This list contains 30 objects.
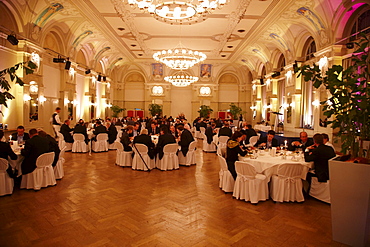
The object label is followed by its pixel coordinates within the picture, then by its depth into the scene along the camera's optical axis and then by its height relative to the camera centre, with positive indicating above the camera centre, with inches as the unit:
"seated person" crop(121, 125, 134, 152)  311.1 -33.0
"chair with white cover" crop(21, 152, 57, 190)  212.1 -52.5
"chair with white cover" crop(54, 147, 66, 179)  246.4 -53.3
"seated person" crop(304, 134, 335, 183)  198.8 -29.5
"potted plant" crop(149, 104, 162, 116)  884.0 +22.8
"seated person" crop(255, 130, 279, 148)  269.3 -25.5
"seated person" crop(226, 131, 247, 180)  210.4 -28.5
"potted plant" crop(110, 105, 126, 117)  825.5 +18.7
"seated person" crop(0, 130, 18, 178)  197.5 -31.5
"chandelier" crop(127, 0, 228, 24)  254.5 +112.3
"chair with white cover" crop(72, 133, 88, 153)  389.4 -46.8
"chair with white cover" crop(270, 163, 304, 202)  195.9 -51.7
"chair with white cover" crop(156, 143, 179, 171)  296.6 -50.6
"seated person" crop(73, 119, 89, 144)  393.4 -24.7
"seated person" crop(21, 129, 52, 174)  210.4 -32.7
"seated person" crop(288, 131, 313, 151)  253.4 -25.2
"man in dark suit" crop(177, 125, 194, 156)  318.4 -31.1
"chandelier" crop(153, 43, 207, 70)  418.9 +97.8
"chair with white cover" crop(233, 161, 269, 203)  193.6 -51.7
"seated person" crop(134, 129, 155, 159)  290.8 -27.1
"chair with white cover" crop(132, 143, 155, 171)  291.7 -49.6
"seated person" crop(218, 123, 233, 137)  403.9 -23.5
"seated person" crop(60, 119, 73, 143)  392.4 -28.4
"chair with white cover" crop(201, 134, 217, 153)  438.6 -52.1
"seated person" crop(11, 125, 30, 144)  253.1 -23.2
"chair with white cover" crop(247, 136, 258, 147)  376.7 -32.3
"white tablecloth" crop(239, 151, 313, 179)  202.5 -36.6
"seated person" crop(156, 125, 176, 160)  296.5 -28.1
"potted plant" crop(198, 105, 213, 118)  852.6 +18.9
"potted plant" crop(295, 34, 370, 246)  123.2 -25.4
